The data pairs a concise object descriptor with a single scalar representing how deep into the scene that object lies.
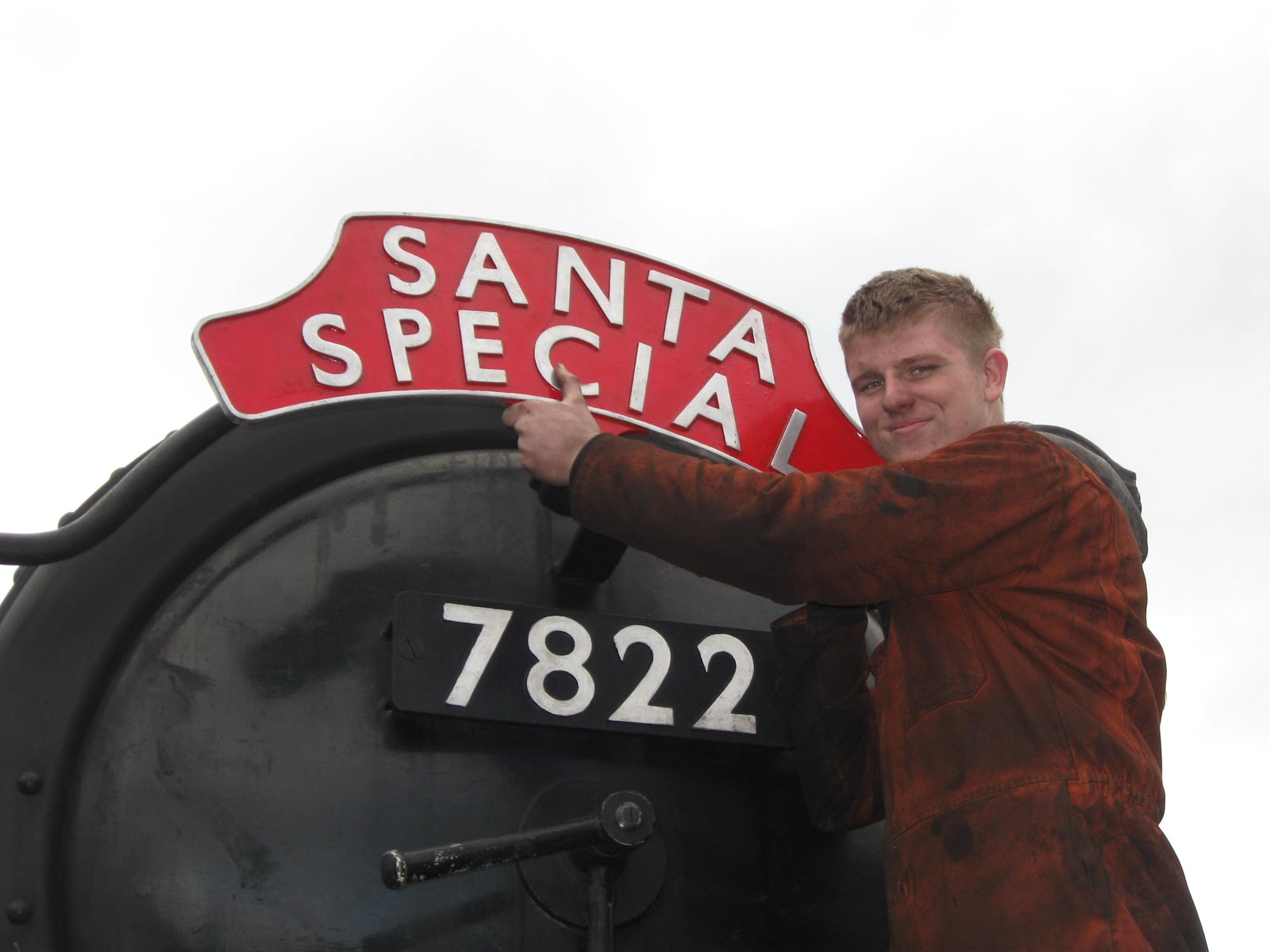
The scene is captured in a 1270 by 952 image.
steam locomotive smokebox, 1.67
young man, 1.42
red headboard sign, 1.84
